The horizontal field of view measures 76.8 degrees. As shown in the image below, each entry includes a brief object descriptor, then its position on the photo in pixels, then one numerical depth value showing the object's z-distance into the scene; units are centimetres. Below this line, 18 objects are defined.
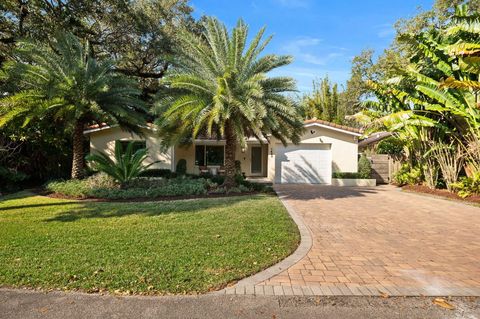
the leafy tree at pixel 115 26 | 1410
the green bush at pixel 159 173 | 1725
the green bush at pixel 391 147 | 1582
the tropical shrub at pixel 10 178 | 1248
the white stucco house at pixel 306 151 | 1819
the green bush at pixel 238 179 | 1417
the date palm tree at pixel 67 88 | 1133
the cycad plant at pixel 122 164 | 1184
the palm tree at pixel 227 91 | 1075
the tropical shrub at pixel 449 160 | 1320
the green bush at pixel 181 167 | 1842
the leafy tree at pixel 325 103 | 2930
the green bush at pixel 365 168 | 1781
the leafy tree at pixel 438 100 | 1112
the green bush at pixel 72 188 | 1128
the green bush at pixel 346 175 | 1775
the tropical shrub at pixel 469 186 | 1191
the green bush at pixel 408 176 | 1572
